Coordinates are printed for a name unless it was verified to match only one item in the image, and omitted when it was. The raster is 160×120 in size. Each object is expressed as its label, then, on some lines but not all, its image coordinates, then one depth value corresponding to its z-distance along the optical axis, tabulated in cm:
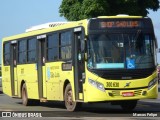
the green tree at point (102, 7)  3300
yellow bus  1797
